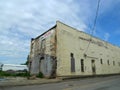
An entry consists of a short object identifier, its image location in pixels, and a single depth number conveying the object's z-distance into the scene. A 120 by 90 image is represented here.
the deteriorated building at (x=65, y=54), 11.40
